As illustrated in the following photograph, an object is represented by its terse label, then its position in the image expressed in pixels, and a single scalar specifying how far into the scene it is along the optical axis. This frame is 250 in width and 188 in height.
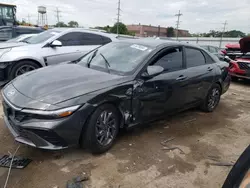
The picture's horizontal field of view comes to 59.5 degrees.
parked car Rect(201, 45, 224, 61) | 12.28
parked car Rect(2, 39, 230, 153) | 2.44
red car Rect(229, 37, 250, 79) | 8.49
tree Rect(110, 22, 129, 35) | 48.49
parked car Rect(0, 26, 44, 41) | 11.04
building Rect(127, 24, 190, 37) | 62.59
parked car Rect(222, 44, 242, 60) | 9.85
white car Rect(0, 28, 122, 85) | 5.25
